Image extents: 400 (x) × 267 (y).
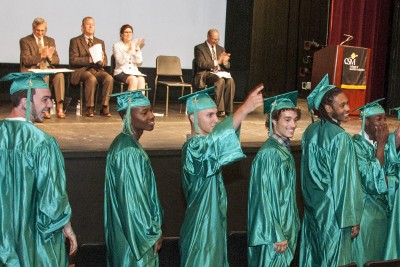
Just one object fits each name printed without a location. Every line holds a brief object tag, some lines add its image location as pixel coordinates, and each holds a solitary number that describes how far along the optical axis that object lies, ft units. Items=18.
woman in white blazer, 31.50
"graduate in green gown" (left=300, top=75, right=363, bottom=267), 16.88
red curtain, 40.16
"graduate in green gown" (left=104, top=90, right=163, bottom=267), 15.48
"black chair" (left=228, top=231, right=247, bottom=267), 20.12
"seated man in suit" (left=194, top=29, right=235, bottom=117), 32.58
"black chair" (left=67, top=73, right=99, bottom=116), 30.73
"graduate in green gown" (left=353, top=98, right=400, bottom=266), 17.78
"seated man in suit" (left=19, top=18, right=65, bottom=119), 29.55
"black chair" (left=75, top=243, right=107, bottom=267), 18.35
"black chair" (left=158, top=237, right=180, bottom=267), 19.02
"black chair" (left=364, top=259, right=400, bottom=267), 15.10
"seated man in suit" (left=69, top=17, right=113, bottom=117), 30.22
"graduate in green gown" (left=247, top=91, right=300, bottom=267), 16.63
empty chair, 34.47
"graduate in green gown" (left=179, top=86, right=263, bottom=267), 15.51
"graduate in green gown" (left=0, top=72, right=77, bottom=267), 13.73
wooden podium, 32.40
